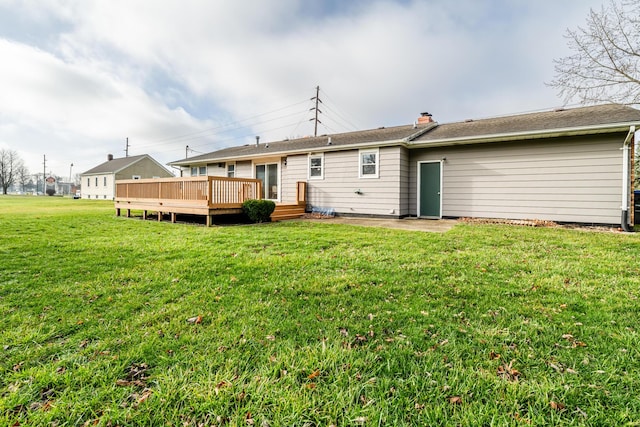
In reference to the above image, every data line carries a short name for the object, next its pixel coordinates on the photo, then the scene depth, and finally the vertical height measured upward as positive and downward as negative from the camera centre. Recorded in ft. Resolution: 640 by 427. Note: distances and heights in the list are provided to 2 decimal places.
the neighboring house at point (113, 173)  101.14 +10.48
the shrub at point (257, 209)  28.71 -0.73
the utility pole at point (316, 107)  81.76 +28.15
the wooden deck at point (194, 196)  27.43 +0.62
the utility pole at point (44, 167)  191.52 +22.75
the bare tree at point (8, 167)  165.27 +19.88
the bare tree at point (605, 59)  32.24 +17.32
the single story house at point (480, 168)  25.41 +3.94
